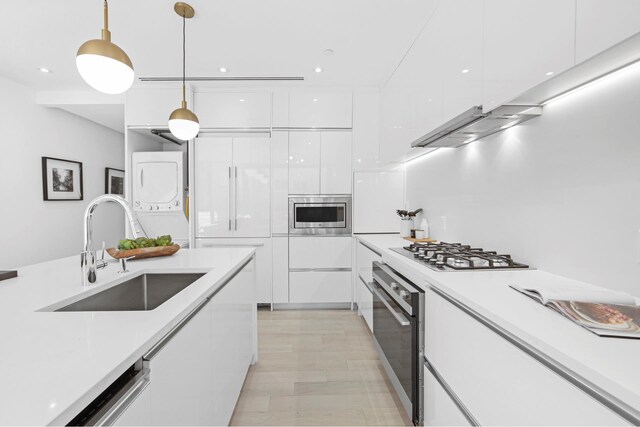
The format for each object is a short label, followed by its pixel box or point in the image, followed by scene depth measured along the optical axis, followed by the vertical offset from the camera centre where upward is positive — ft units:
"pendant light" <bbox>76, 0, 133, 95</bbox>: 4.00 +2.06
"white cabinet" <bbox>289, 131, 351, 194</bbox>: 11.28 +1.85
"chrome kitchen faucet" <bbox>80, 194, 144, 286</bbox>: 3.96 -0.40
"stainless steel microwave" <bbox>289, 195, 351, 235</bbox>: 11.29 -0.16
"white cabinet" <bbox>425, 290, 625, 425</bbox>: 2.15 -1.65
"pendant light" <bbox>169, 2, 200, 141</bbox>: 6.57 +2.05
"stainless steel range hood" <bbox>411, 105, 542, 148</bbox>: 4.62 +1.60
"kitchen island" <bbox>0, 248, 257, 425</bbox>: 1.63 -1.08
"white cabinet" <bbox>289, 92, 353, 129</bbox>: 11.27 +3.93
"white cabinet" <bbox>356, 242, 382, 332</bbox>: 8.55 -2.28
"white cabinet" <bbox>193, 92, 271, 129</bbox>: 11.16 +3.88
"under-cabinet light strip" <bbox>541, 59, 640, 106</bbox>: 3.38 +1.71
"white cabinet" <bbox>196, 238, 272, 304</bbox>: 11.24 -1.95
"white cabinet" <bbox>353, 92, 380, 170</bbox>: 11.36 +3.28
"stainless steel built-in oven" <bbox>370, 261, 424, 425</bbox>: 4.86 -2.40
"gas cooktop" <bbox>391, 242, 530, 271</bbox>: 4.74 -0.89
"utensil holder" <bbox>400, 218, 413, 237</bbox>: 9.83 -0.58
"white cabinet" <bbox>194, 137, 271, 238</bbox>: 11.16 +0.84
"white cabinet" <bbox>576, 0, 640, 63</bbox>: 2.51 +1.75
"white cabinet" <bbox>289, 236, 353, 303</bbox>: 11.31 -2.58
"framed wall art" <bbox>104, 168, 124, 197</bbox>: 14.93 +1.45
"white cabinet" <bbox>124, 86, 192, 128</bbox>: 10.93 +3.98
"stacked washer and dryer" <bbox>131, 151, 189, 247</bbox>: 11.28 +0.95
